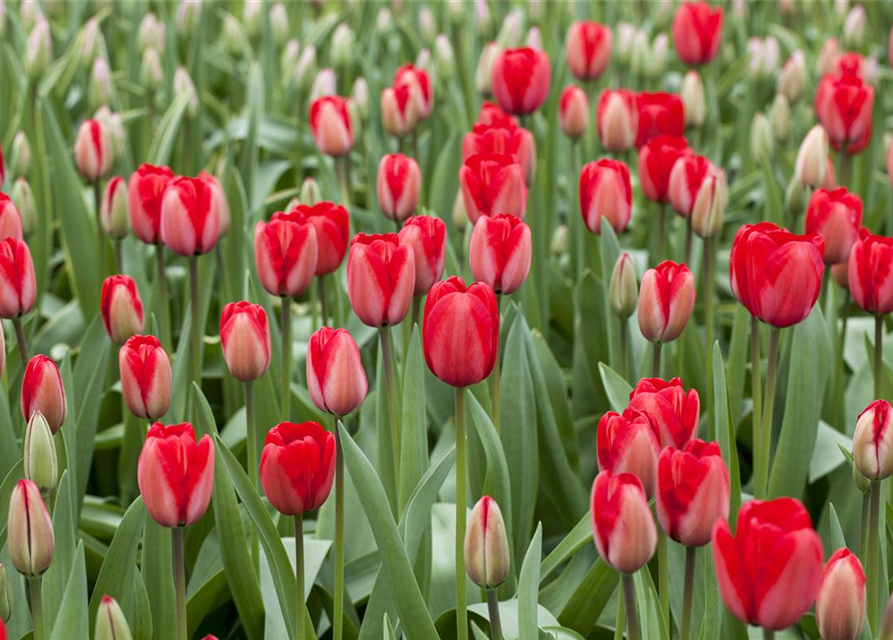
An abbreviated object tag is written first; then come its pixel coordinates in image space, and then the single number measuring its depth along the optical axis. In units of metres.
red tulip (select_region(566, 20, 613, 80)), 3.18
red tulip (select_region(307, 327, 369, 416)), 2.24
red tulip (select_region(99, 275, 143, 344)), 2.46
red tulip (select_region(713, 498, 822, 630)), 2.03
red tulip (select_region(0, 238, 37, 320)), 2.38
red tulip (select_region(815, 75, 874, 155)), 2.81
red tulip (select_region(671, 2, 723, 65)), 3.40
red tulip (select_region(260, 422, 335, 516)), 2.20
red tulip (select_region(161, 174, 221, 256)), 2.50
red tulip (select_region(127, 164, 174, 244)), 2.55
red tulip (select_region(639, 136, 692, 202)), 2.67
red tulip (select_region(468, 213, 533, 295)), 2.38
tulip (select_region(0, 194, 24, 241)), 2.47
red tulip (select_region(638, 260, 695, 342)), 2.40
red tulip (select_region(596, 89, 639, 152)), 2.80
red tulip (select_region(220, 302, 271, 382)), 2.34
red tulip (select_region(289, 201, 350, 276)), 2.47
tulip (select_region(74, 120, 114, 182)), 2.77
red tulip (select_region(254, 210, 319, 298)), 2.41
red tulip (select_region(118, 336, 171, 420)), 2.30
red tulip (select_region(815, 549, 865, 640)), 2.09
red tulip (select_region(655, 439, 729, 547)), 2.10
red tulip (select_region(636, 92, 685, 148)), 2.86
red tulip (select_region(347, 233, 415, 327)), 2.30
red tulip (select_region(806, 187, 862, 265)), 2.54
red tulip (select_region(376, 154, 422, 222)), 2.62
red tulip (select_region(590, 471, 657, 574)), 2.09
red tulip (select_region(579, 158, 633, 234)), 2.60
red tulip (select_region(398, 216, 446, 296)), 2.39
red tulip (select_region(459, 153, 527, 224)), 2.52
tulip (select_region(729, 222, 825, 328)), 2.28
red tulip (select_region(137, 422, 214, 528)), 2.16
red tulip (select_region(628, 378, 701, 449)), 2.17
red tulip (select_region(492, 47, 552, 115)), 2.84
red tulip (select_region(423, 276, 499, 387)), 2.21
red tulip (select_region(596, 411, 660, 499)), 2.15
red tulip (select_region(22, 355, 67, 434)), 2.27
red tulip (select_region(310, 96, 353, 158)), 2.82
